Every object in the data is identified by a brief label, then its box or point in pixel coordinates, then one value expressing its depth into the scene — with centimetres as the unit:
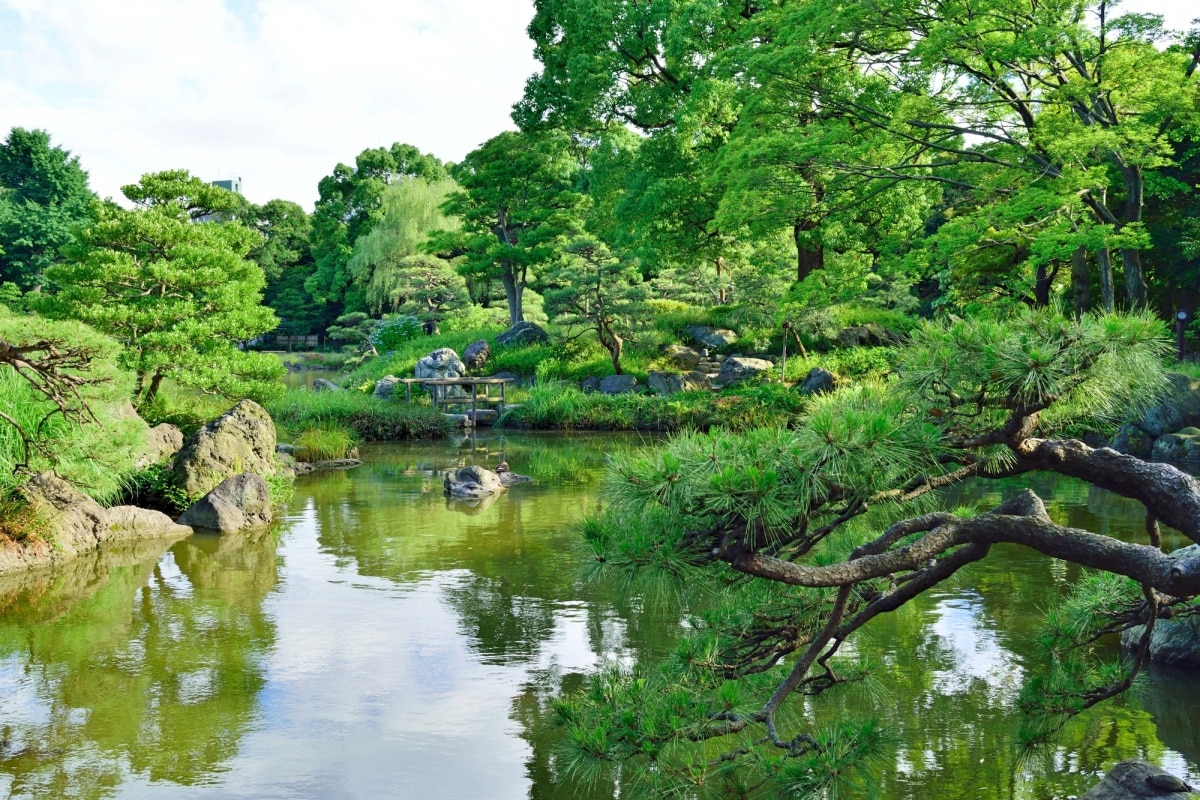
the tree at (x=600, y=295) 2202
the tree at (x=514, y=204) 2647
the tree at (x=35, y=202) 3312
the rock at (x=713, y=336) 2386
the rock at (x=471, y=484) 1206
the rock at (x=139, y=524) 949
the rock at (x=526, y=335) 2547
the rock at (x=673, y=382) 2130
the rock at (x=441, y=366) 2359
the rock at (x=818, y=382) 1875
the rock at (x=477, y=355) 2486
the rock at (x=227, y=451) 1073
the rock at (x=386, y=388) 2278
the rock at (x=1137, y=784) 355
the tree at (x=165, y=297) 1235
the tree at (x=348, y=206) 4131
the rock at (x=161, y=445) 1070
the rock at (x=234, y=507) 998
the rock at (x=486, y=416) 2095
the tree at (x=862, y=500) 300
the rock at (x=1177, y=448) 1307
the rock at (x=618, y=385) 2166
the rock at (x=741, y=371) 2122
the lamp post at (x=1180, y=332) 1780
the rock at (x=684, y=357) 2325
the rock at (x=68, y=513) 866
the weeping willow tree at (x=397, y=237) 3528
